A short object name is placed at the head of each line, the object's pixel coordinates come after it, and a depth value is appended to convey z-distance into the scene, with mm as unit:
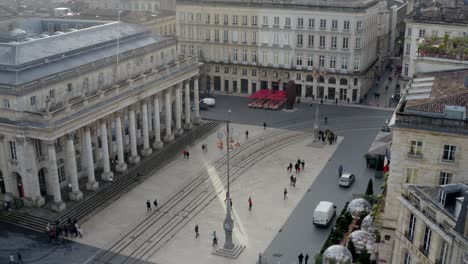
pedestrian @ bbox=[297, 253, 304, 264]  58781
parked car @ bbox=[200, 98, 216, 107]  115062
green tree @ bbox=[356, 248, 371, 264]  55812
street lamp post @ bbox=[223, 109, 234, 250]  60219
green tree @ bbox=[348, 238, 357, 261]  57844
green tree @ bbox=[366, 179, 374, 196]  71250
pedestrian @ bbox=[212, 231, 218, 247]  63094
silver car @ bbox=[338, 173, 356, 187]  77700
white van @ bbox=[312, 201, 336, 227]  66188
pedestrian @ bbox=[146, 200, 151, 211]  71188
